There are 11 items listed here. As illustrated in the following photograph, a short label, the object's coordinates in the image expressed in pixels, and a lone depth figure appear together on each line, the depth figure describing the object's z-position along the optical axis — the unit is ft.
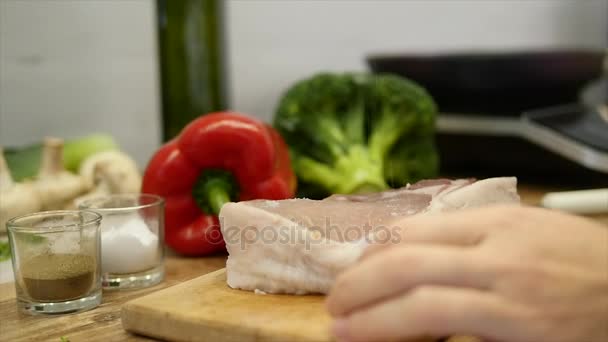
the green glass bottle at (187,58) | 3.95
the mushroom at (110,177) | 3.55
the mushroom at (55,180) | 3.39
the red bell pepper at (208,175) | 3.30
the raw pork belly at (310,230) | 2.75
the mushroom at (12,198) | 3.24
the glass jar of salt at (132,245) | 3.05
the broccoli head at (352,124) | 3.71
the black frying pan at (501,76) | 3.92
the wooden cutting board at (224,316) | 2.63
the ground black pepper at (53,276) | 2.85
